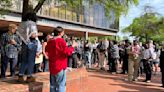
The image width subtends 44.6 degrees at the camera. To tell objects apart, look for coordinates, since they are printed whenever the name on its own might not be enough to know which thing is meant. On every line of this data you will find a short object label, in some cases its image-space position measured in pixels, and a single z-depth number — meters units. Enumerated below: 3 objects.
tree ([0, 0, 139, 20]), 8.75
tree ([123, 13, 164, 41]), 29.91
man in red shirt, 4.29
